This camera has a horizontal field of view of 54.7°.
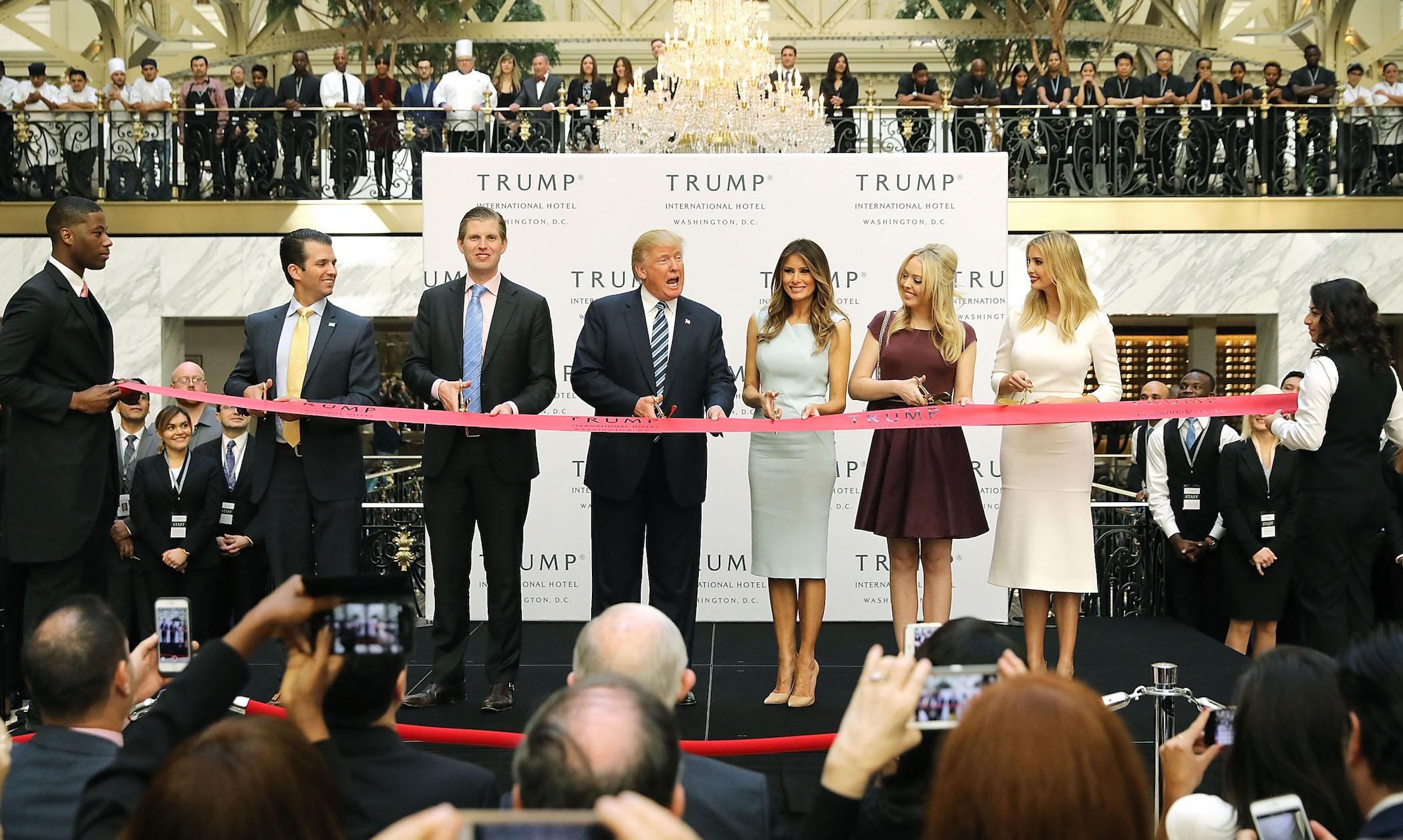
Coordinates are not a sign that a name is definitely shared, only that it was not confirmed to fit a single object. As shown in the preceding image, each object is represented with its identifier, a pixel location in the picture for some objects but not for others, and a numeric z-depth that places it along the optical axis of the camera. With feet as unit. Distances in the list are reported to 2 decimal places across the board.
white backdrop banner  23.20
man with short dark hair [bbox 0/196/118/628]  15.84
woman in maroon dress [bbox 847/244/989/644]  17.30
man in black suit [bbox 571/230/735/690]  17.52
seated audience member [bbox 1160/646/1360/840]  7.35
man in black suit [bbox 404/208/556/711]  17.04
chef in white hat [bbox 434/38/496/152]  45.42
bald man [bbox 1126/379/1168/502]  29.04
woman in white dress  16.80
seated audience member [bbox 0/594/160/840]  8.05
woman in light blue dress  17.37
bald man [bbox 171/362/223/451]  22.94
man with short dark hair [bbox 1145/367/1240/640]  22.94
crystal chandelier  38.58
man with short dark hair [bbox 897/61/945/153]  45.70
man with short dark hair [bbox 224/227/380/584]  16.65
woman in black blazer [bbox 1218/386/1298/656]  21.61
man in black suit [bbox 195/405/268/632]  21.56
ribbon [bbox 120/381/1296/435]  16.33
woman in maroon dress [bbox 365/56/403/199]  46.68
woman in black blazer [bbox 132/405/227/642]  21.36
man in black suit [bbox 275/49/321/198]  46.91
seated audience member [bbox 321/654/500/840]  7.38
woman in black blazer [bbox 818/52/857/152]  46.39
